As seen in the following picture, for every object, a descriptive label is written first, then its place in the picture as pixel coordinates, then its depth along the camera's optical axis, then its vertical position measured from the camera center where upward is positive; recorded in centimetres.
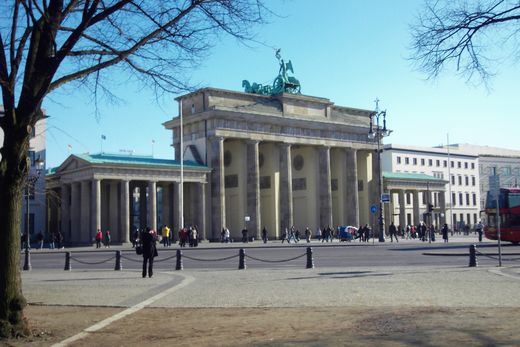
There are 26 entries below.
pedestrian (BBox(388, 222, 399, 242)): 6191 -126
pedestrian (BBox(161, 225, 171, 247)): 5234 -126
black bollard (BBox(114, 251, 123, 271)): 2538 -161
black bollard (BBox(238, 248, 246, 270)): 2439 -159
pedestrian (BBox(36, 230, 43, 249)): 5441 -113
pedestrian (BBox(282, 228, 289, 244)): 6468 -177
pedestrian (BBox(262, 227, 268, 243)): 6375 -161
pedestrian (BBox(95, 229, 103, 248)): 5381 -123
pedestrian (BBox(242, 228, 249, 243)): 6444 -164
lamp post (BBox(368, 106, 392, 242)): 5780 +551
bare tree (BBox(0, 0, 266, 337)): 1027 +227
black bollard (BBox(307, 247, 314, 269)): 2410 -167
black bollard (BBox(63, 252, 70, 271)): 2612 -164
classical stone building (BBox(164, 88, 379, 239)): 6881 +787
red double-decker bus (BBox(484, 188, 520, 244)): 4456 +5
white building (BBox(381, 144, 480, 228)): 10800 +866
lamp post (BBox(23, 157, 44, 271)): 2616 -128
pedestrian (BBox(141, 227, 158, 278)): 2109 -88
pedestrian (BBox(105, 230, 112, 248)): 5524 -148
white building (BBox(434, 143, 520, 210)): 11906 +1050
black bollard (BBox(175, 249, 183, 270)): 2486 -164
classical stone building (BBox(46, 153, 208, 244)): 6009 +335
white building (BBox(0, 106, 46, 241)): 6232 +213
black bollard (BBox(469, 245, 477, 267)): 2309 -159
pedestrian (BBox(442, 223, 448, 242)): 5484 -154
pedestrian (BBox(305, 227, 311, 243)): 6362 -166
